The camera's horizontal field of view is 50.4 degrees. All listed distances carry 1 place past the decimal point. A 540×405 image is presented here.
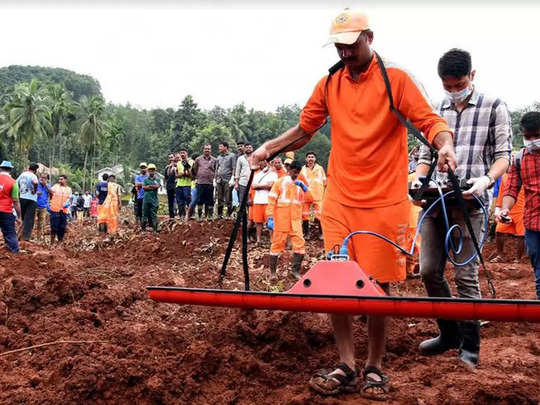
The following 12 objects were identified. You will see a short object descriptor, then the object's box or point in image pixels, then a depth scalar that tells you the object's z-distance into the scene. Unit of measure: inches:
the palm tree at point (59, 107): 2097.7
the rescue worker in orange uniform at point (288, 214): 332.8
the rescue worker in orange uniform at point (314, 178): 479.8
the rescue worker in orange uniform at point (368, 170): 123.0
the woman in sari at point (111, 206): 616.3
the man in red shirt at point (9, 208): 404.8
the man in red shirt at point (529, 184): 191.6
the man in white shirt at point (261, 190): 429.7
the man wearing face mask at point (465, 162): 147.4
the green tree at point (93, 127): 2057.1
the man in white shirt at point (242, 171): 491.2
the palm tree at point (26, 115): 1761.8
